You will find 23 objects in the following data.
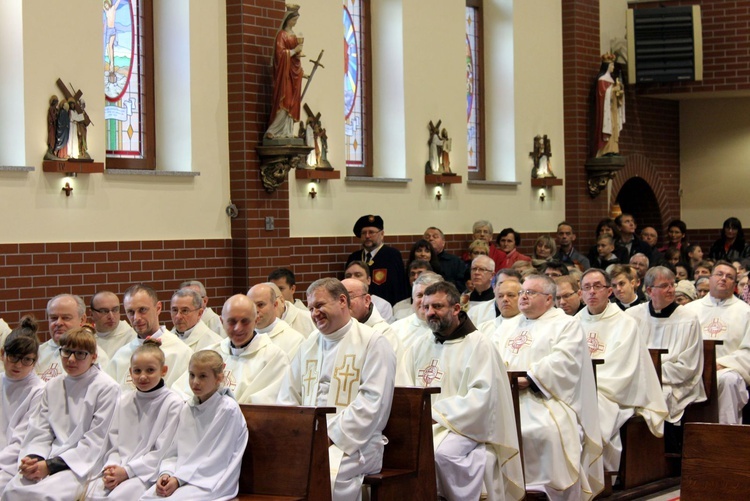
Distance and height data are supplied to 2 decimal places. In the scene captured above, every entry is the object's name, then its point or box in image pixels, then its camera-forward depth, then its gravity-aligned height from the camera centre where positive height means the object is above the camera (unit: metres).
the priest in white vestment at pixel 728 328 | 9.88 -0.88
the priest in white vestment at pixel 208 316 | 8.85 -0.67
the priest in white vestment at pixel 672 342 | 9.35 -0.91
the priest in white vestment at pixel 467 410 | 7.04 -1.05
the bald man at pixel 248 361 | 7.29 -0.77
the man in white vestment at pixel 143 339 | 7.66 -0.67
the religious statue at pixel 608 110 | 16.61 +1.56
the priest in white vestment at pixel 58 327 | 7.87 -0.58
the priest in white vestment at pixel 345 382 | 6.44 -0.83
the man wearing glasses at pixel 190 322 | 8.26 -0.60
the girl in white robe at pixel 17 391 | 6.87 -0.88
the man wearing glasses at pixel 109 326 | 8.50 -0.63
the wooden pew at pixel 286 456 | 6.02 -1.10
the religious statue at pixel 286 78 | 11.73 +1.46
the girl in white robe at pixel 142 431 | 6.25 -1.01
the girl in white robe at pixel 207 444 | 6.03 -1.05
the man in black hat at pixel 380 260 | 12.41 -0.31
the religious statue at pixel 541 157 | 16.12 +0.91
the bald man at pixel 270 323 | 8.16 -0.61
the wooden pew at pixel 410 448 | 6.64 -1.19
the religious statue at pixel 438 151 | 14.31 +0.89
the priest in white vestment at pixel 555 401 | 7.77 -1.12
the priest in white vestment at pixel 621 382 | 8.50 -1.09
